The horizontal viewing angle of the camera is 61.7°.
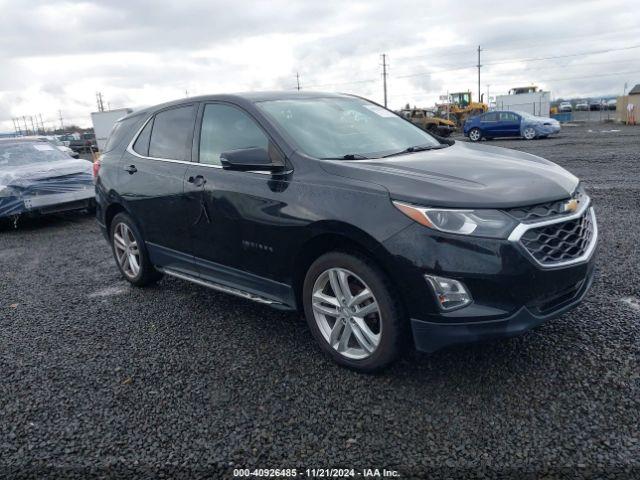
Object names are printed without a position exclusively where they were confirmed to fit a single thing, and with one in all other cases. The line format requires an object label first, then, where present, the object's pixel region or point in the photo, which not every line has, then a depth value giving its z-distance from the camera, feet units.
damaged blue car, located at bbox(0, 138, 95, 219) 28.45
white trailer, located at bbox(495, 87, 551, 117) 138.21
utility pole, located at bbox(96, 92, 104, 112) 311.06
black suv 9.06
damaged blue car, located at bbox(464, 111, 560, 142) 83.25
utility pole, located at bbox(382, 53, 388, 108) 248.93
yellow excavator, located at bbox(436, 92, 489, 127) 131.13
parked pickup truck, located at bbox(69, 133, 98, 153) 134.62
